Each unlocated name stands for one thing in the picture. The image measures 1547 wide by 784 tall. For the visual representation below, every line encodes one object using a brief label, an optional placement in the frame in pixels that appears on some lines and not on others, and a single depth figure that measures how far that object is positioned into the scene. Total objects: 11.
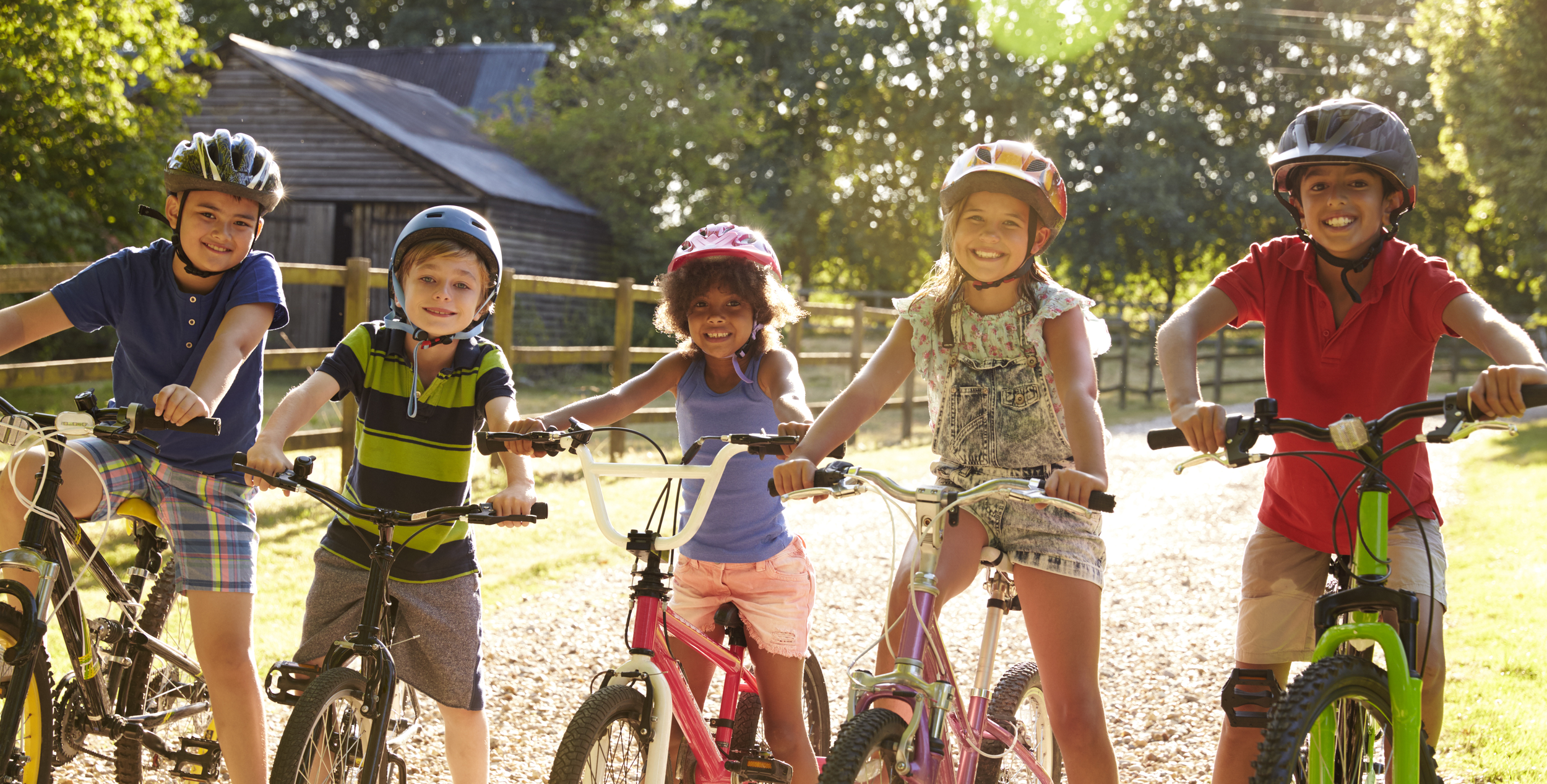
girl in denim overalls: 2.88
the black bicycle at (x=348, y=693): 2.62
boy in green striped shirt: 3.07
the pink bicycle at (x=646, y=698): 2.54
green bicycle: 2.33
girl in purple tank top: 3.32
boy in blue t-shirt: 3.16
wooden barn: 22.44
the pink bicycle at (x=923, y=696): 2.41
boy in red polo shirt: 2.89
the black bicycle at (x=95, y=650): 2.84
